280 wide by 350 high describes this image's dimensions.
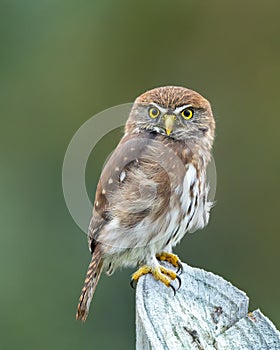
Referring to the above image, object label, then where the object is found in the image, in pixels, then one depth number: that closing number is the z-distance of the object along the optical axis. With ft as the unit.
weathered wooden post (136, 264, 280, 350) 14.17
